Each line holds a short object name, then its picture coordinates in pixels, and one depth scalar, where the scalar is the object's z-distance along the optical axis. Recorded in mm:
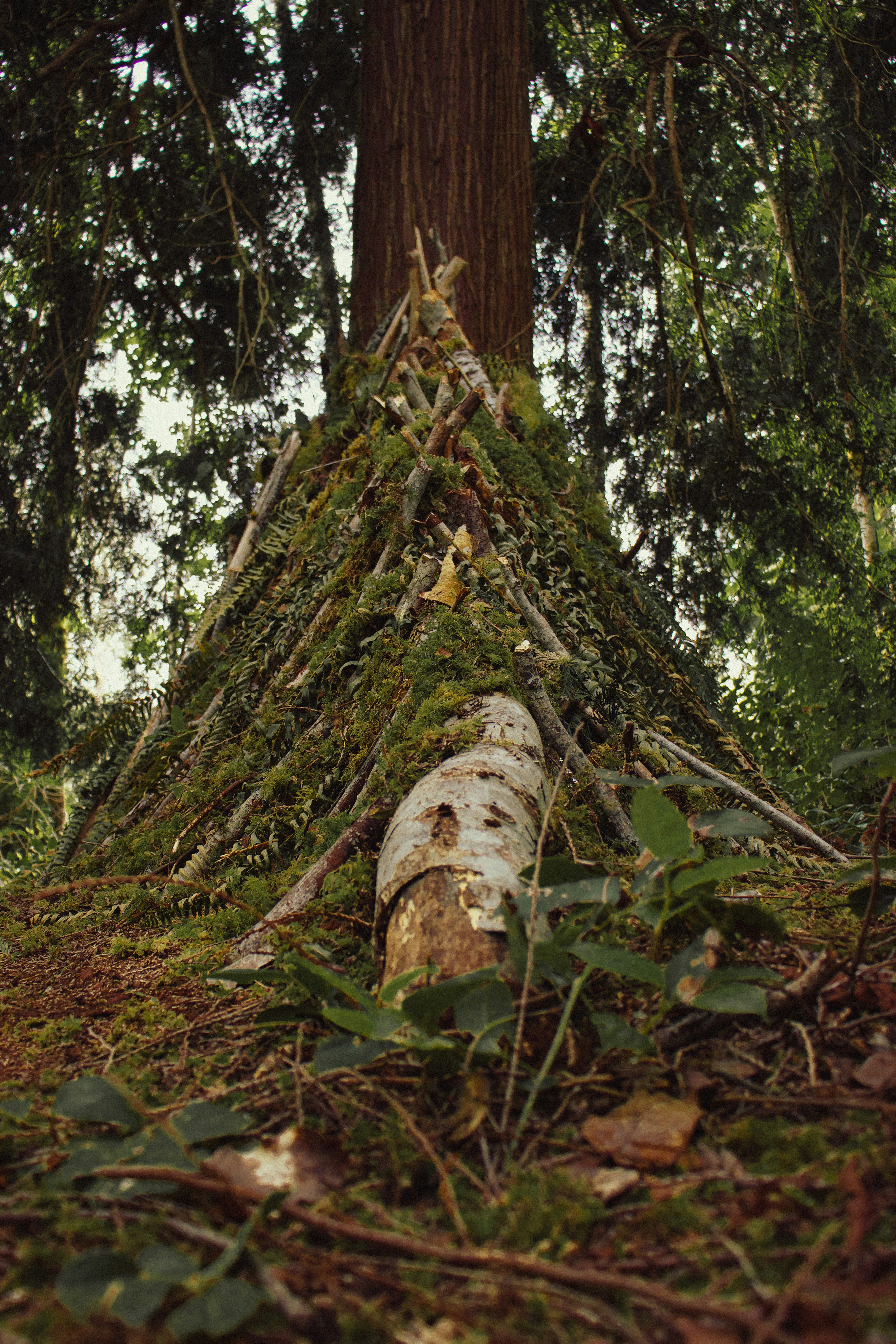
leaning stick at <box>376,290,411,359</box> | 4172
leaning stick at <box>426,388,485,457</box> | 2791
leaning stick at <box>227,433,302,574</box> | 3938
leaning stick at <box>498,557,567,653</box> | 2346
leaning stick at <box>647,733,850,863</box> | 1927
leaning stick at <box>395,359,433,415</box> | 3250
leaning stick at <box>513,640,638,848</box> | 1975
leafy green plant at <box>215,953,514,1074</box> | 997
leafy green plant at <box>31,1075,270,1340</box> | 660
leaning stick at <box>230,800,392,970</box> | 1742
